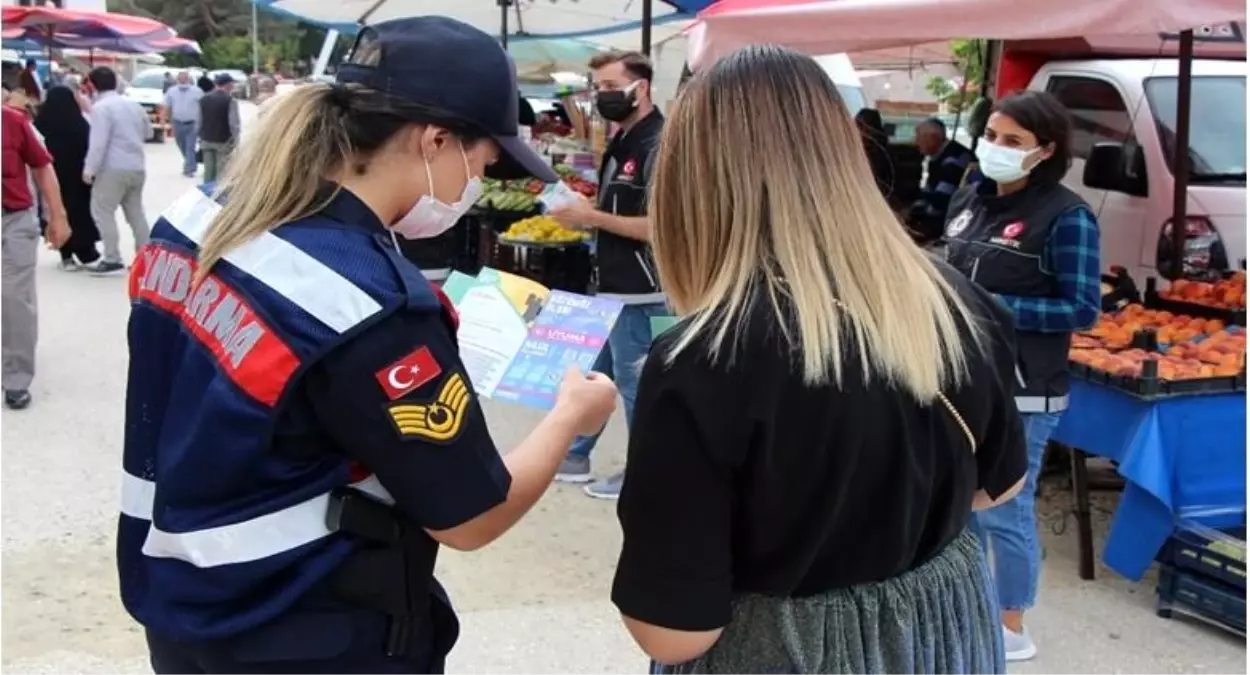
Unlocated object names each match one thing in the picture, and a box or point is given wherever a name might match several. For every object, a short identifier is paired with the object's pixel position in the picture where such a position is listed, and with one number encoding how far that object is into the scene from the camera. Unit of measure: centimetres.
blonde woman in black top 155
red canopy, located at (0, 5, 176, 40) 1666
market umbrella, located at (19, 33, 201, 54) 1931
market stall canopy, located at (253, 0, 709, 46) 1122
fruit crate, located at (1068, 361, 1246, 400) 402
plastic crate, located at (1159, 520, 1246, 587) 399
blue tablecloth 407
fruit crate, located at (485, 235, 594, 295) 773
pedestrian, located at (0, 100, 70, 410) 625
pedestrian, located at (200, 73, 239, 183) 1548
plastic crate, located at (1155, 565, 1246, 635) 400
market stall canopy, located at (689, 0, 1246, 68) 414
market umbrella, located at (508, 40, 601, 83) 1542
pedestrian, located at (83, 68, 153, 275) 1004
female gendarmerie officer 159
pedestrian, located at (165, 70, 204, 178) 1942
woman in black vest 363
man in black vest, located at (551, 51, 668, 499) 492
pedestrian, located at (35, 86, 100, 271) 1053
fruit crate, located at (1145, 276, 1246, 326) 516
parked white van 719
